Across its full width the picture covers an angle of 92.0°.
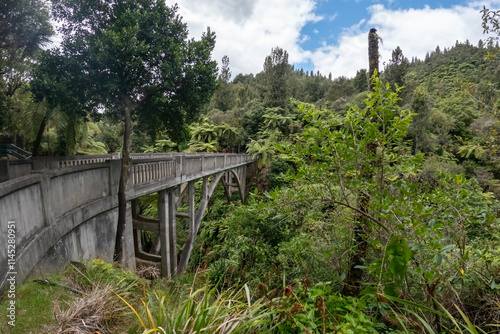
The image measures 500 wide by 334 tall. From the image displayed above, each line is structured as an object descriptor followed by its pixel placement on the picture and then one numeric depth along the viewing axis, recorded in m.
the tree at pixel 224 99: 33.66
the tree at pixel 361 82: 33.59
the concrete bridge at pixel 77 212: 2.60
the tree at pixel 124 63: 4.40
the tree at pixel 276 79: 25.38
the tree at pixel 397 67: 21.56
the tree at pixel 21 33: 6.30
